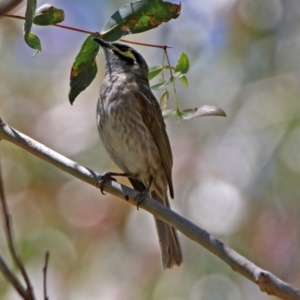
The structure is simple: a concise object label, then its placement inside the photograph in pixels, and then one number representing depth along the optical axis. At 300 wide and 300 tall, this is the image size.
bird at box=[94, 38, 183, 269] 8.20
